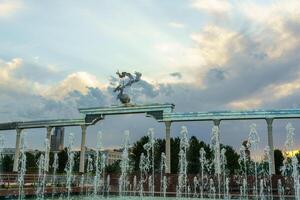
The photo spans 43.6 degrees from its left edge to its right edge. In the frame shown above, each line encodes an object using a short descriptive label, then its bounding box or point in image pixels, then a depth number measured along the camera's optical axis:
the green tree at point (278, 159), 51.44
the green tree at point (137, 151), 49.26
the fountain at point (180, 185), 23.48
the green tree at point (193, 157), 47.62
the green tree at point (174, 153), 47.02
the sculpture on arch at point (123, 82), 30.52
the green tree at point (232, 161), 50.83
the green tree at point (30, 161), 61.67
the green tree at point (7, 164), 64.32
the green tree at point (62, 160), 61.94
